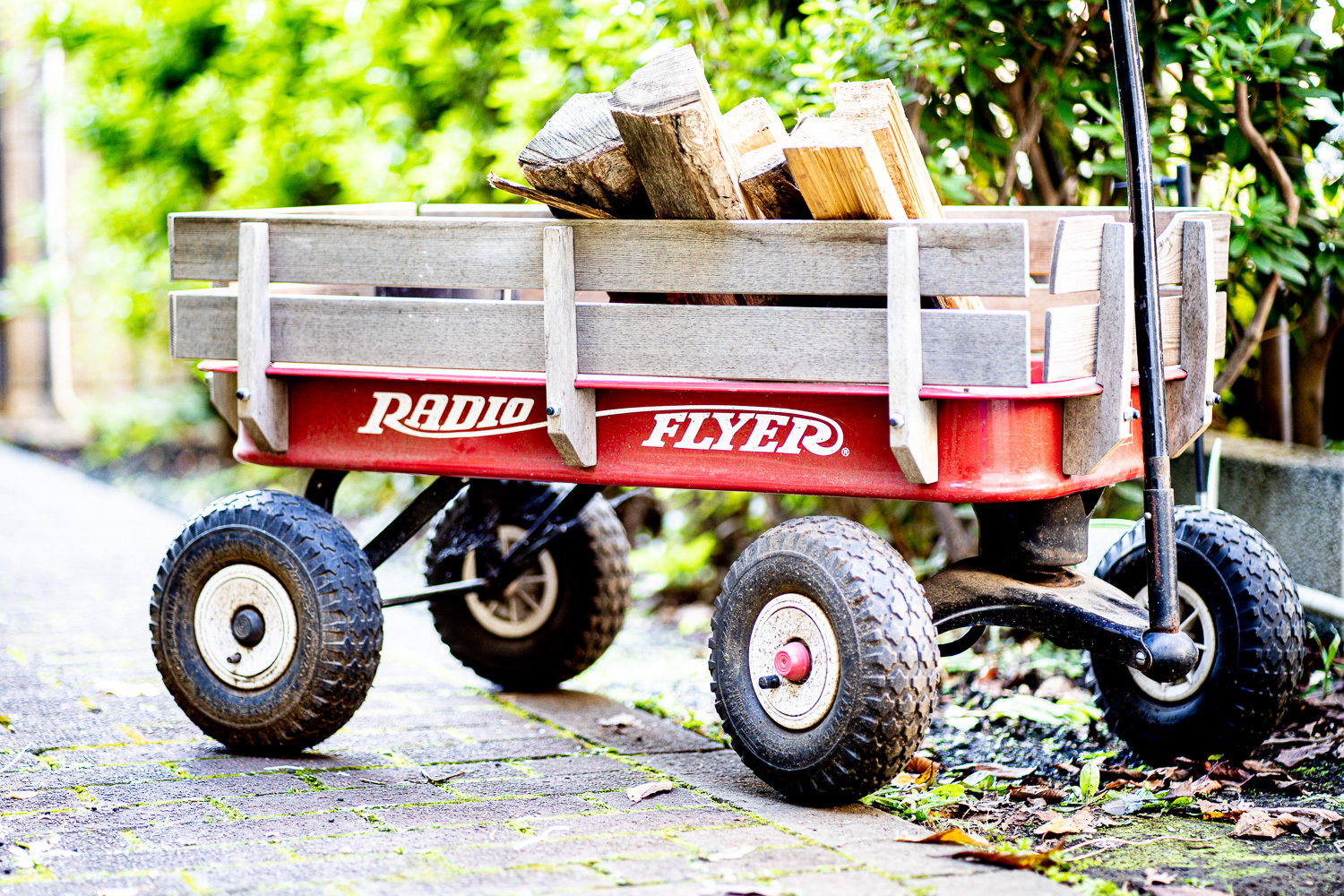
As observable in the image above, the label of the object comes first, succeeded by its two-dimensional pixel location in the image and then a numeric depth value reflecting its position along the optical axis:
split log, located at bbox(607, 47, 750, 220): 3.08
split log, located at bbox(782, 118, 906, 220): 2.98
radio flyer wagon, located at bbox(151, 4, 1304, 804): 2.99
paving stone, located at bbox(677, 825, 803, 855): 2.88
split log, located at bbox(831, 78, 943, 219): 3.22
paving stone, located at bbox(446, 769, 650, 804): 3.35
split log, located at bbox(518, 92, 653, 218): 3.24
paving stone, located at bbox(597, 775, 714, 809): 3.22
